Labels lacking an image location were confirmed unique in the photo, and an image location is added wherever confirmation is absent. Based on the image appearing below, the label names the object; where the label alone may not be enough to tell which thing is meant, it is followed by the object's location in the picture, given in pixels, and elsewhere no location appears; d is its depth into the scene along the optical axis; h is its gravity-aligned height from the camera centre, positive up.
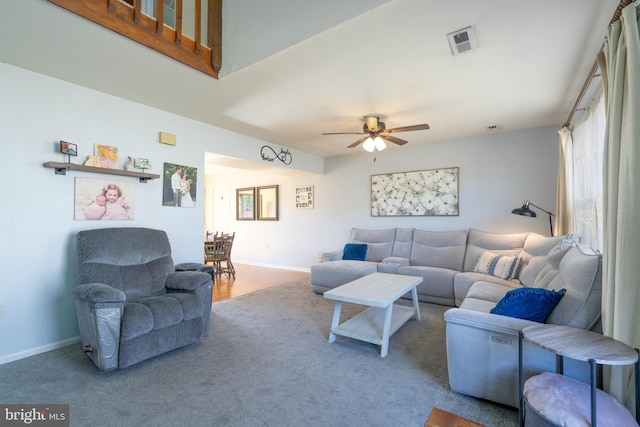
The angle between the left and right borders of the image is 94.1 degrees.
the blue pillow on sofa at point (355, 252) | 5.04 -0.68
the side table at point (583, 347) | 1.18 -0.57
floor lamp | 3.57 +0.03
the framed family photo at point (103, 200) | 2.85 +0.09
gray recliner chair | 2.14 -0.75
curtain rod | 1.54 +1.11
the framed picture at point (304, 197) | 6.39 +0.31
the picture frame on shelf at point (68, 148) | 2.69 +0.55
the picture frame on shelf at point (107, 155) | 2.95 +0.54
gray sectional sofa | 1.74 -0.72
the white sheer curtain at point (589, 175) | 2.51 +0.39
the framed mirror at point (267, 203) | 6.84 +0.18
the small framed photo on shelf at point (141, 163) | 3.22 +0.50
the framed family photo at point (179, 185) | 3.53 +0.30
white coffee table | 2.54 -0.95
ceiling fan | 3.60 +0.96
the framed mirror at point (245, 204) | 7.21 +0.16
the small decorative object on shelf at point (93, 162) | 2.86 +0.45
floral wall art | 4.88 +0.34
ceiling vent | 2.00 +1.21
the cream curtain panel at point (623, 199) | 1.41 +0.08
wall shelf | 2.62 +0.37
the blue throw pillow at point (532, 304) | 1.82 -0.55
